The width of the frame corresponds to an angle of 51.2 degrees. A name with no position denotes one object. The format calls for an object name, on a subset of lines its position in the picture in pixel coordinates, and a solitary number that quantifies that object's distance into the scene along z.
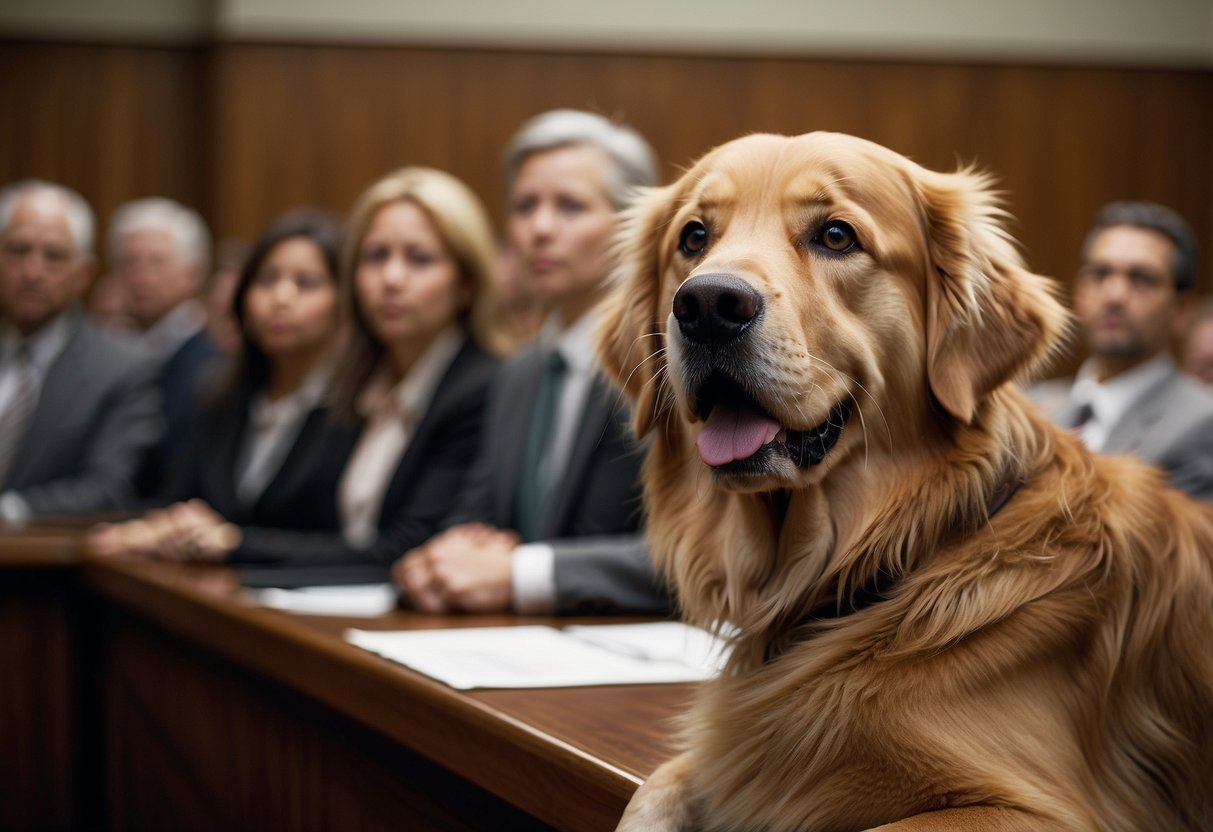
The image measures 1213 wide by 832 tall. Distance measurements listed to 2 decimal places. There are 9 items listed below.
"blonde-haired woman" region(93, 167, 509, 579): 2.89
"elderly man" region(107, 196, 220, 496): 5.86
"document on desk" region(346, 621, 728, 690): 1.60
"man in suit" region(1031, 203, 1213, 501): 3.57
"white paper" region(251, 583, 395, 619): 2.23
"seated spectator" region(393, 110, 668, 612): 2.17
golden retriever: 1.14
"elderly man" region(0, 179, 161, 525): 4.14
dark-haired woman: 3.39
